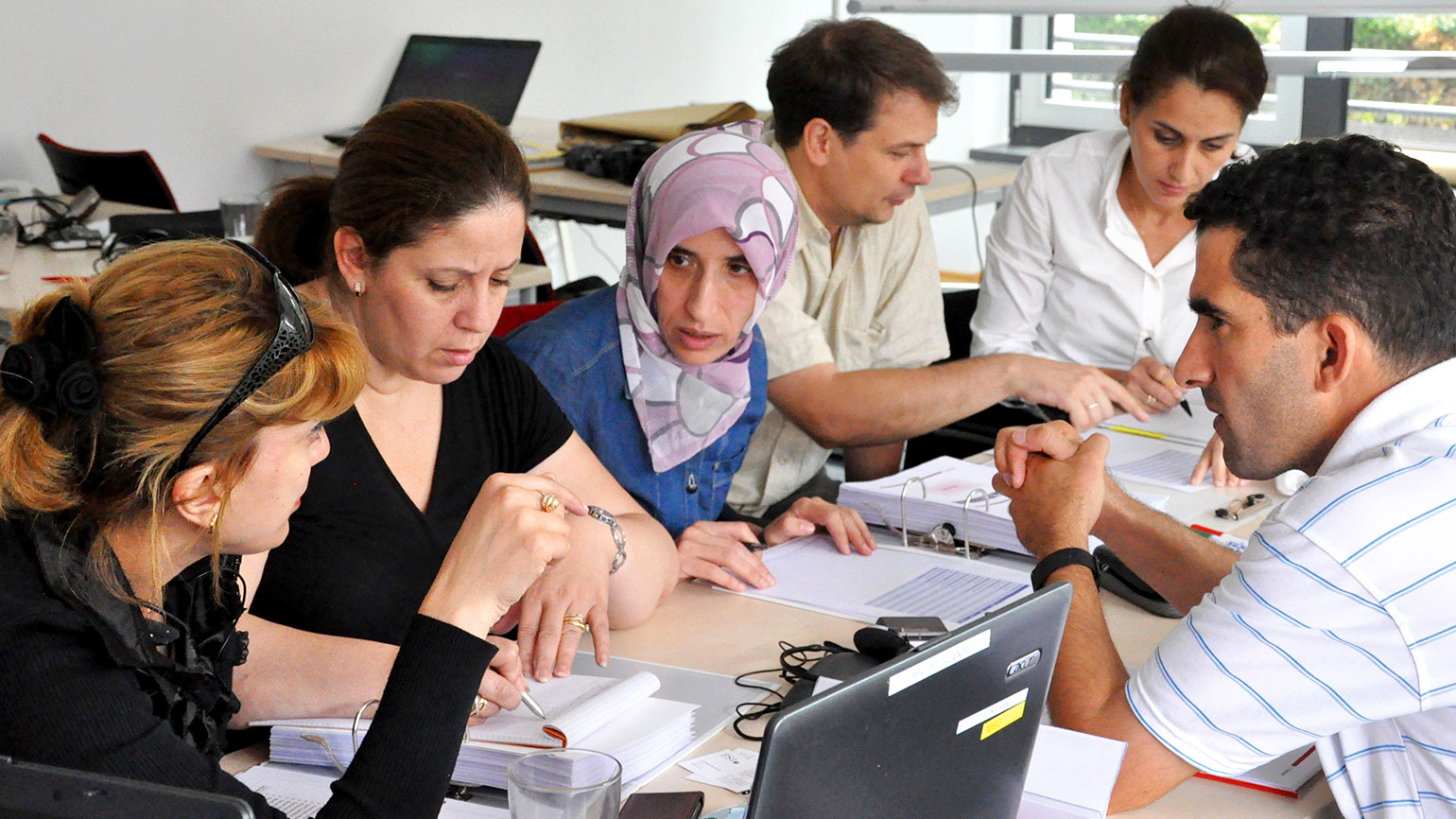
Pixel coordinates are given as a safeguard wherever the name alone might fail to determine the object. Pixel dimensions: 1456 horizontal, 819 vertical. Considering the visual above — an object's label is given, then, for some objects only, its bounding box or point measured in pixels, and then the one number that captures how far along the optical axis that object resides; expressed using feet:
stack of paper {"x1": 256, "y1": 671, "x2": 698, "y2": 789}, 4.04
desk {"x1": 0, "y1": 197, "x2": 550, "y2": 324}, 9.41
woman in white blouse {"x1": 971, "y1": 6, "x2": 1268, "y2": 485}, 8.39
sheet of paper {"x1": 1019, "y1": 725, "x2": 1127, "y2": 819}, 3.87
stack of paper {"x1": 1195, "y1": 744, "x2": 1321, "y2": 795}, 4.21
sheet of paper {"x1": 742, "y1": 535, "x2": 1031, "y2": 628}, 5.53
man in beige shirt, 8.01
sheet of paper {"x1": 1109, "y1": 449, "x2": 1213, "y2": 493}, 7.20
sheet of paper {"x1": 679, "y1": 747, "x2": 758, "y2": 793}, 4.10
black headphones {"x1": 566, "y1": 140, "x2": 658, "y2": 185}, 13.11
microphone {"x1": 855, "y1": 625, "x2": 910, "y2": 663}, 4.74
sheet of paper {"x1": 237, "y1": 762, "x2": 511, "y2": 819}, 3.94
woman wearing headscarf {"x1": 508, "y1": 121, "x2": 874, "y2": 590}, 6.70
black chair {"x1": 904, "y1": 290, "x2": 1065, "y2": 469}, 9.17
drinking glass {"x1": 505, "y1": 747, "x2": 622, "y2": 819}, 3.34
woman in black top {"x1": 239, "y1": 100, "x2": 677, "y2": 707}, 5.15
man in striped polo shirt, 3.76
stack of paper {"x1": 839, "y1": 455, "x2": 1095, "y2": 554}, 6.26
